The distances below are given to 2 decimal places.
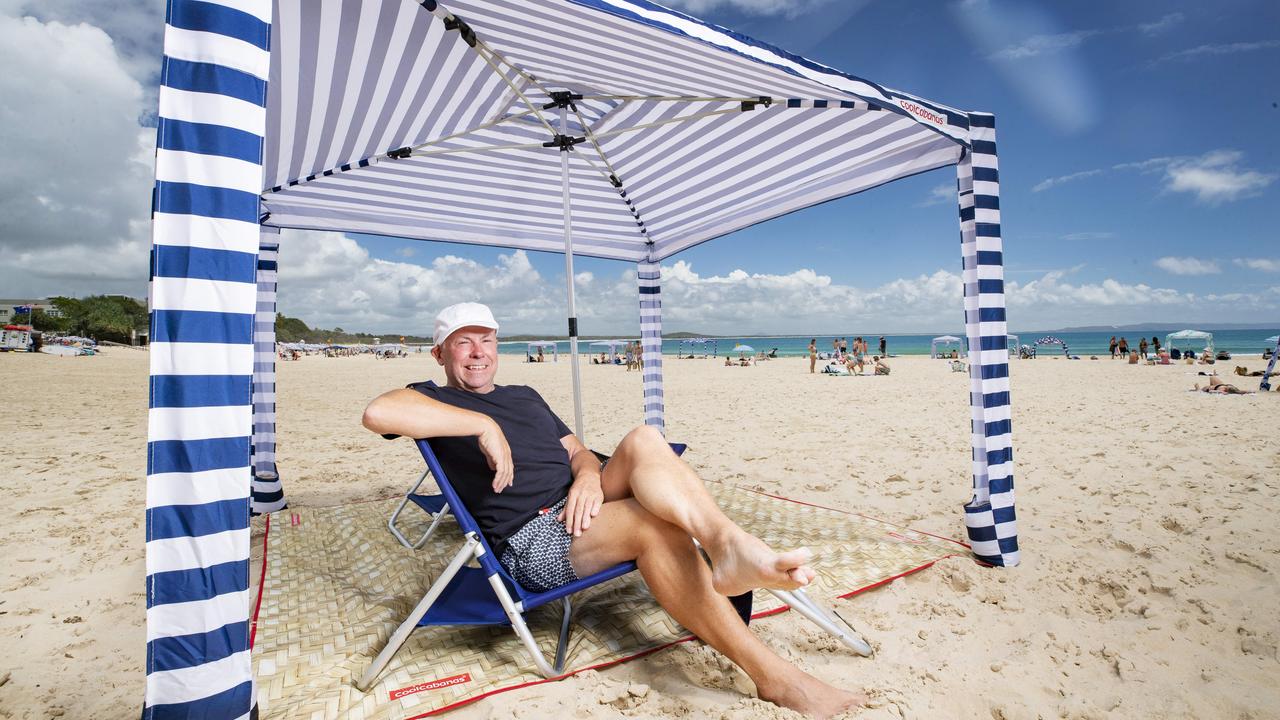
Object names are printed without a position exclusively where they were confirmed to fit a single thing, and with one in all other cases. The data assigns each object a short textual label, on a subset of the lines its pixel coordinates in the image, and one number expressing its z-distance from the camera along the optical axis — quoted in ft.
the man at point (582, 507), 5.63
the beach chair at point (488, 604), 6.10
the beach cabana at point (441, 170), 4.23
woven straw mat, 6.18
